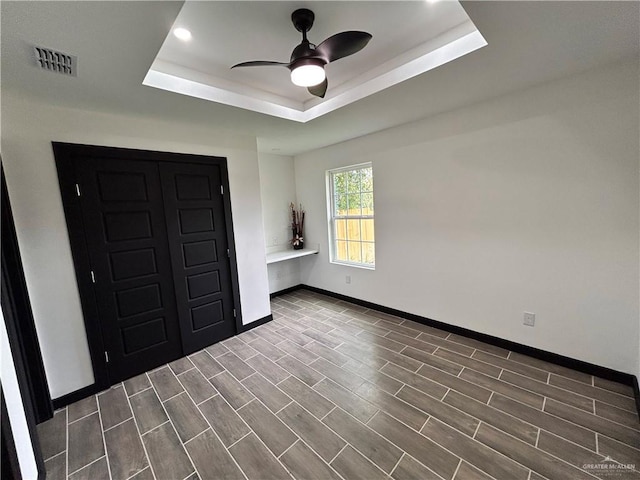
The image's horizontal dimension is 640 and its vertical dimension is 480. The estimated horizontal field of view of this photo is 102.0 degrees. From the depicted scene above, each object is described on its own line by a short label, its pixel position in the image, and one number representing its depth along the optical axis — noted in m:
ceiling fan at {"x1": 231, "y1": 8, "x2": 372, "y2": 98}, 1.49
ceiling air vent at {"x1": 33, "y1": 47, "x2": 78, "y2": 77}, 1.46
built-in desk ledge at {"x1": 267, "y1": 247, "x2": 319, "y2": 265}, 3.92
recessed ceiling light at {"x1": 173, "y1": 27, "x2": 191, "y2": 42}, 1.68
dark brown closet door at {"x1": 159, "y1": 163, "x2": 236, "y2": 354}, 2.72
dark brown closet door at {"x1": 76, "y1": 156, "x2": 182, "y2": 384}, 2.29
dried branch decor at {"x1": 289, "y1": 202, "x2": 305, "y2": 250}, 4.71
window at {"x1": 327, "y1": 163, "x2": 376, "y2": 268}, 3.81
